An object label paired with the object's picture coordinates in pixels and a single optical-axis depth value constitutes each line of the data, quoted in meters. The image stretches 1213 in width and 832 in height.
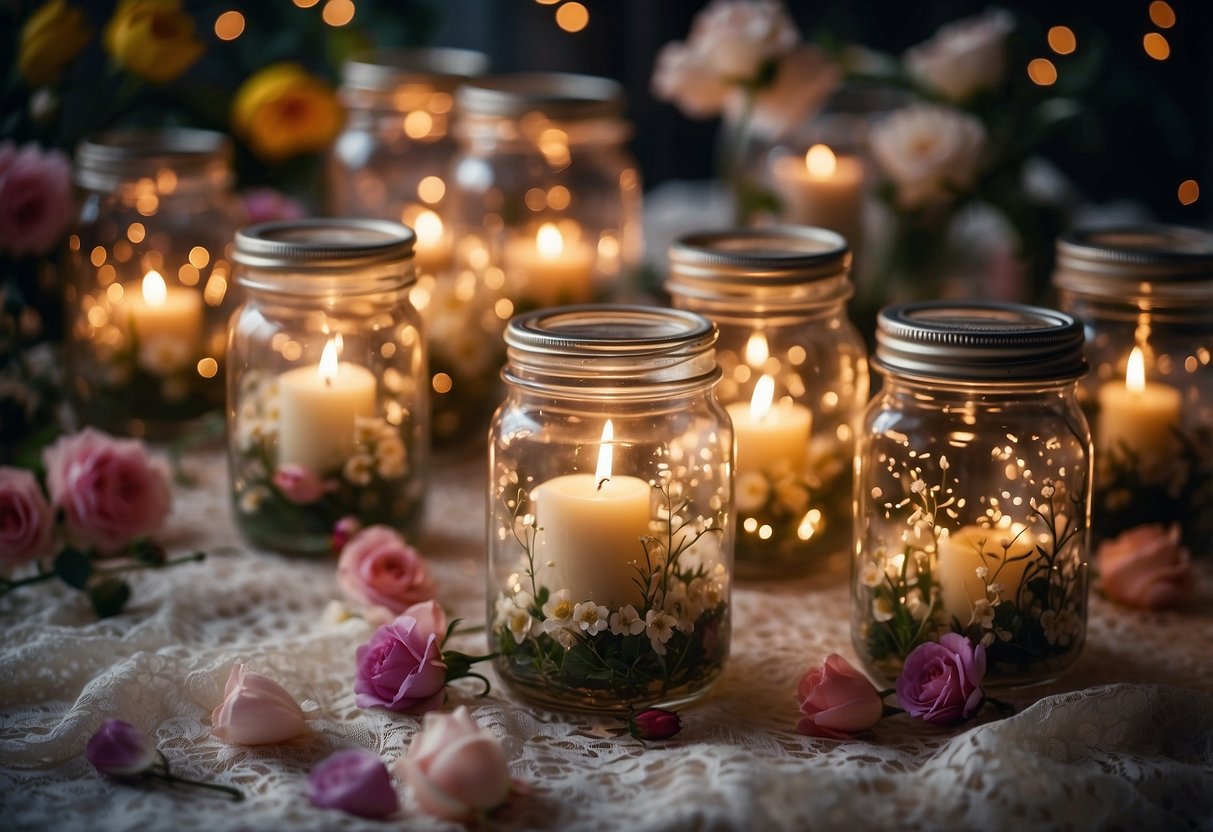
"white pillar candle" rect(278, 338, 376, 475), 1.31
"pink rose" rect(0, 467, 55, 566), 1.21
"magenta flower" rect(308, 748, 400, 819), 0.90
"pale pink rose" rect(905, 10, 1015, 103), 1.73
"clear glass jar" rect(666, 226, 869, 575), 1.28
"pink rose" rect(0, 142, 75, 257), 1.46
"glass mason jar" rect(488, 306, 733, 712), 1.03
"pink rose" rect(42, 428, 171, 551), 1.25
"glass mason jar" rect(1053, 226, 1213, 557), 1.30
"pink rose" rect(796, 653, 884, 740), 1.02
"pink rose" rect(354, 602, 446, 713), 1.04
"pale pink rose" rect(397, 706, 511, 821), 0.89
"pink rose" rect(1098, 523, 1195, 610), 1.24
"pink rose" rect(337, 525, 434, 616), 1.21
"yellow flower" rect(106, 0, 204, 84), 1.58
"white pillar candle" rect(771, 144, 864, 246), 1.86
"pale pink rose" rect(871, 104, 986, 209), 1.70
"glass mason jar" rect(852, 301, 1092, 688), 1.06
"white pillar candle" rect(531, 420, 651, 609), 1.03
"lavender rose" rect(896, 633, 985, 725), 1.03
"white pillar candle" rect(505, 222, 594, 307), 1.72
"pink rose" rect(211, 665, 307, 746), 1.00
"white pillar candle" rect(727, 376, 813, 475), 1.29
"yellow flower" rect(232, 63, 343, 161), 1.79
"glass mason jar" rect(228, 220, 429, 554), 1.31
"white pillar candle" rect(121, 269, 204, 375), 1.58
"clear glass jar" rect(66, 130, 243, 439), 1.58
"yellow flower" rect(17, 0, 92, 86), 1.50
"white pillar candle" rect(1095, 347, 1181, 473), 1.30
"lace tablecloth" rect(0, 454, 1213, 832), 0.91
